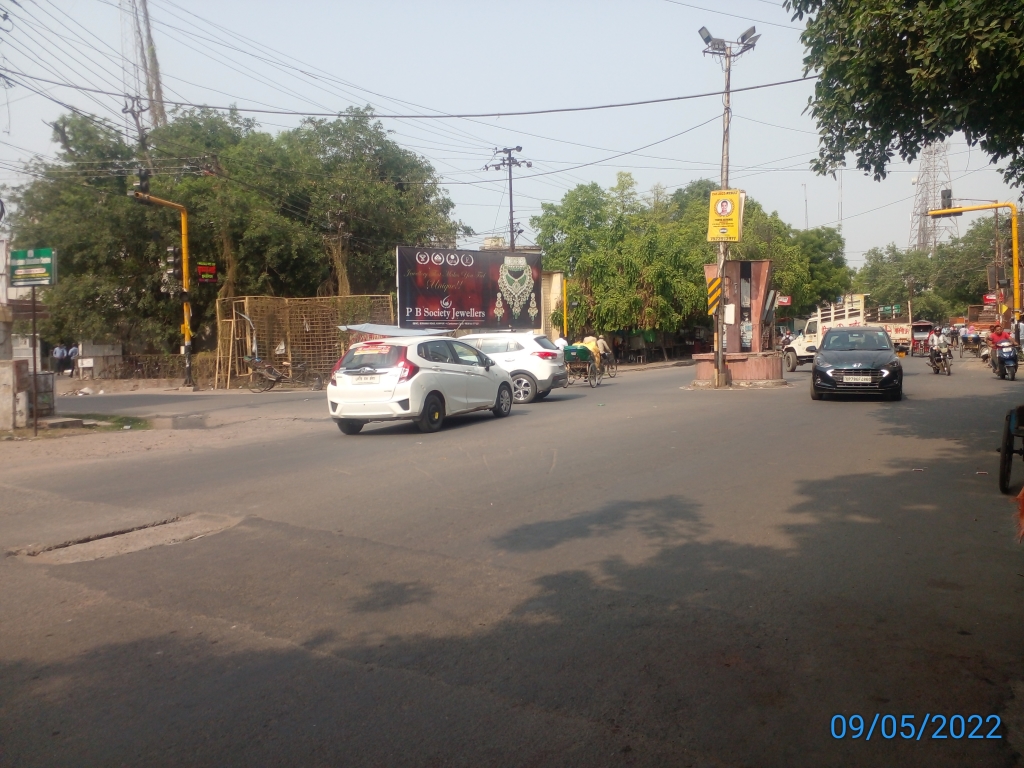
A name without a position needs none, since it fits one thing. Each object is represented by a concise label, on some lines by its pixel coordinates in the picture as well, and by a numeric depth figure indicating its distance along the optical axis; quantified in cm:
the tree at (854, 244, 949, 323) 7112
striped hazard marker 2255
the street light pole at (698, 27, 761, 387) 2241
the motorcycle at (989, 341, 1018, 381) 2347
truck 3303
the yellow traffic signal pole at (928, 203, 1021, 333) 2589
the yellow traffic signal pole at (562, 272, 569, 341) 3859
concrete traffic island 2343
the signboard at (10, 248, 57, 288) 1498
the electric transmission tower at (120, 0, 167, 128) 4378
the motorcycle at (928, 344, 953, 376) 2661
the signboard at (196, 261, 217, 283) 2875
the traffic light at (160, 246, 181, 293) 2895
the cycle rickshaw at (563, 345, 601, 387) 2514
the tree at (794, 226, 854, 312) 6356
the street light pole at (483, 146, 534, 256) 4366
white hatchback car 1370
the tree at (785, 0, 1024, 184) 789
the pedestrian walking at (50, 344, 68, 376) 4234
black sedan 1739
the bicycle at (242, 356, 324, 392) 2770
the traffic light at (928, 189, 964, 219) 2684
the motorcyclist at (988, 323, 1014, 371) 2416
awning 2110
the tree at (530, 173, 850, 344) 4172
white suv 2027
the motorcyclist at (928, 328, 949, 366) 2632
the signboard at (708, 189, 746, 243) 2181
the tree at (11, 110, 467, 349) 3189
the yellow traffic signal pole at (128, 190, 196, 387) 2845
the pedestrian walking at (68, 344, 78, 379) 3905
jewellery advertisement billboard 3156
